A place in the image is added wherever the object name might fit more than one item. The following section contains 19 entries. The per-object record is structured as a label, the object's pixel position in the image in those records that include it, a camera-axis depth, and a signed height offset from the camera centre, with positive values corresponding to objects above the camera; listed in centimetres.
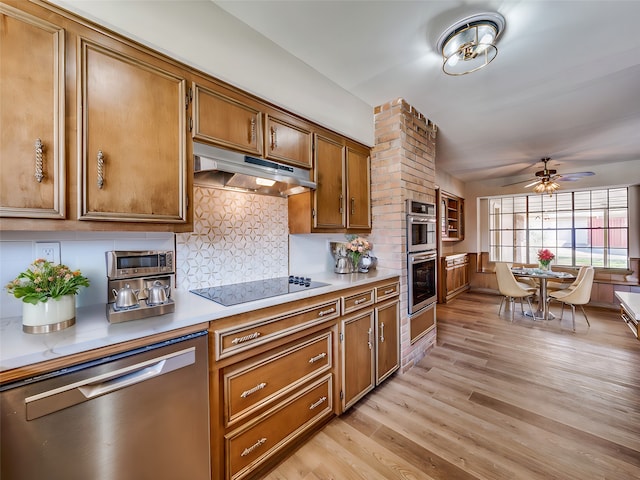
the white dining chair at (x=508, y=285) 423 -78
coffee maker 117 -23
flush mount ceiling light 160 +132
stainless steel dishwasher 84 -67
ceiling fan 410 +93
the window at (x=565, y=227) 501 +21
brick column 257 +55
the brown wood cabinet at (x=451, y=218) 550 +46
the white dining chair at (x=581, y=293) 377 -83
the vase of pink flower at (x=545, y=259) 448 -38
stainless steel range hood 150 +42
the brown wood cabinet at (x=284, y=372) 132 -84
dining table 419 -75
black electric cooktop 152 -34
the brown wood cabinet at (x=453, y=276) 517 -81
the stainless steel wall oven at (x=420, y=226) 261 +13
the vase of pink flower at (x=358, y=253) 253 -14
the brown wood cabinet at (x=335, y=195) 221 +41
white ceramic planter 100 -30
